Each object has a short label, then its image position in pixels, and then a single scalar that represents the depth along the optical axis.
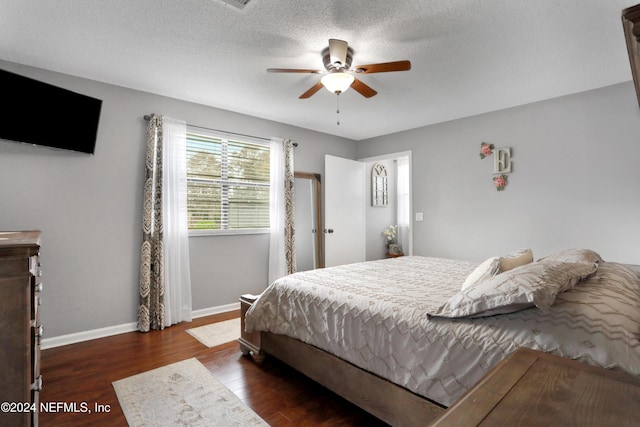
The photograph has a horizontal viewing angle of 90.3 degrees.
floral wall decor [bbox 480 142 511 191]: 3.84
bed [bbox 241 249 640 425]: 1.22
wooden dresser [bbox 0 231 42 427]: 1.31
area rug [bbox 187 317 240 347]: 2.99
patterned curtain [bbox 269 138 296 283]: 4.27
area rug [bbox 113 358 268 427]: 1.80
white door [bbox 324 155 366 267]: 4.75
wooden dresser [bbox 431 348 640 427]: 0.58
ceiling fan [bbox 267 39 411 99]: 2.28
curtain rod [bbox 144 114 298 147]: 3.35
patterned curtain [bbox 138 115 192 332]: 3.30
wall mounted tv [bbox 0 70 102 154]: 2.56
